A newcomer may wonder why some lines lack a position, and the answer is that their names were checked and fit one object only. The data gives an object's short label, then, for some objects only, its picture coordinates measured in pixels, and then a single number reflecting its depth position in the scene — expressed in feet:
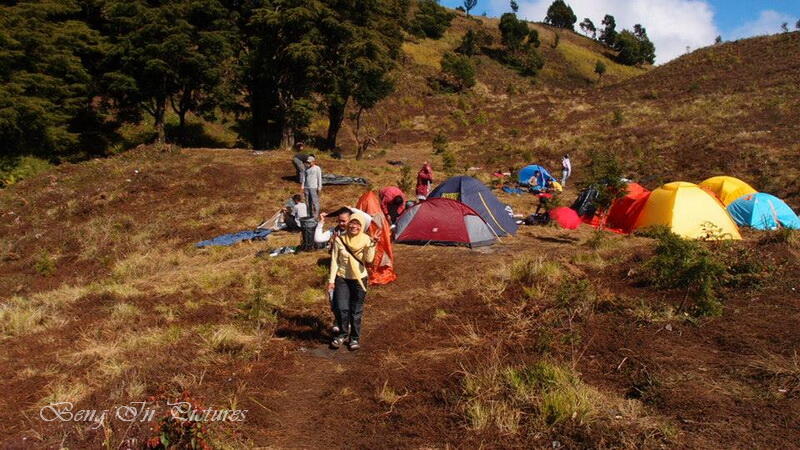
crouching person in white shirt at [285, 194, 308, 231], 43.60
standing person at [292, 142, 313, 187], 59.21
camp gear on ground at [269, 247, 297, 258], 36.91
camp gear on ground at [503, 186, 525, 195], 64.06
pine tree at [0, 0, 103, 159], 69.26
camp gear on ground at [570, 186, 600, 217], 48.70
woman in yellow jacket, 20.49
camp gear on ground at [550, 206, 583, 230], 46.26
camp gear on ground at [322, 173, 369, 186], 60.64
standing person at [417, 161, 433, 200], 51.21
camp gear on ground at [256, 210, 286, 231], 45.78
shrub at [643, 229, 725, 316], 21.36
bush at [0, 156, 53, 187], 69.51
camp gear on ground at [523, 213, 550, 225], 47.24
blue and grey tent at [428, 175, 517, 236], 42.45
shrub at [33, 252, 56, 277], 40.32
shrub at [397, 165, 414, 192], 59.82
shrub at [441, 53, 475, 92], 169.17
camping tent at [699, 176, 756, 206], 48.75
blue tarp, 43.19
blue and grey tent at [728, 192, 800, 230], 44.60
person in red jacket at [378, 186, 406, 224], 41.43
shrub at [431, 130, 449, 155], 99.23
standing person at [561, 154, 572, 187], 69.62
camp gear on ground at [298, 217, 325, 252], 36.58
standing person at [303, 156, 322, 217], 41.32
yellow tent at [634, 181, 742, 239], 39.93
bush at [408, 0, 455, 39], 223.84
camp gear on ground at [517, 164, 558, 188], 69.67
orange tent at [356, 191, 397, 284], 30.14
